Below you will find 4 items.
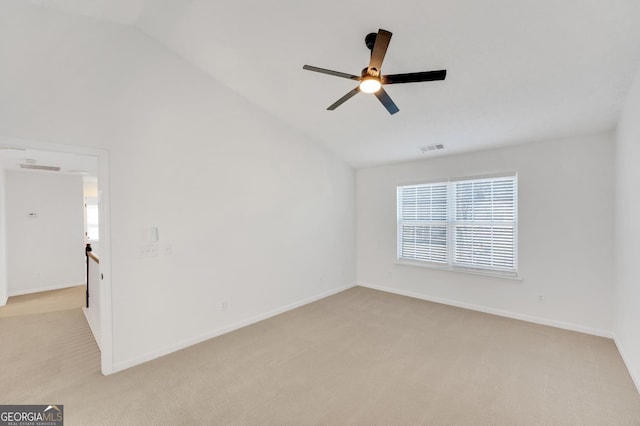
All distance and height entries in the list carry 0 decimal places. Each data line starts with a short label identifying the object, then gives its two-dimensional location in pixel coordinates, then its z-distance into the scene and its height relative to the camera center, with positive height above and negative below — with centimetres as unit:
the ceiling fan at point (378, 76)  200 +103
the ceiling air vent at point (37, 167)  495 +80
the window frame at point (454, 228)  406 -35
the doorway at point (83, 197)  262 +23
